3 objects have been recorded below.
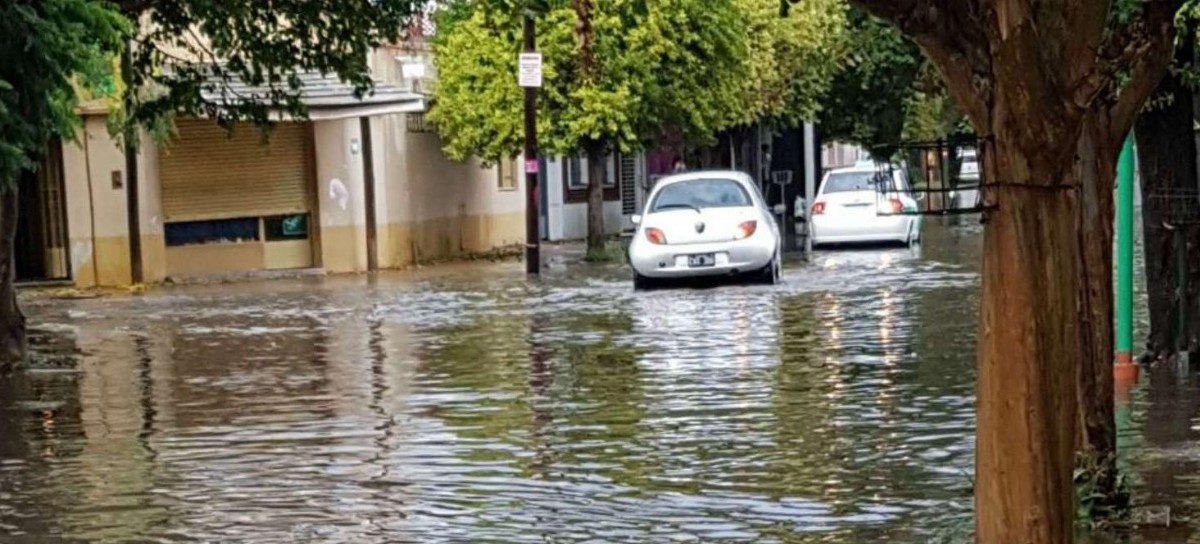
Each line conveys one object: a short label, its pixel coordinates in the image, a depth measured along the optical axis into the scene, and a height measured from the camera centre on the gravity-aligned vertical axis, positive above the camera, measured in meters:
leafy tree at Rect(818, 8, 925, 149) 33.50 +1.50
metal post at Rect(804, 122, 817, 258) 50.46 +0.06
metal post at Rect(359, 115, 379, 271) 32.06 -0.21
